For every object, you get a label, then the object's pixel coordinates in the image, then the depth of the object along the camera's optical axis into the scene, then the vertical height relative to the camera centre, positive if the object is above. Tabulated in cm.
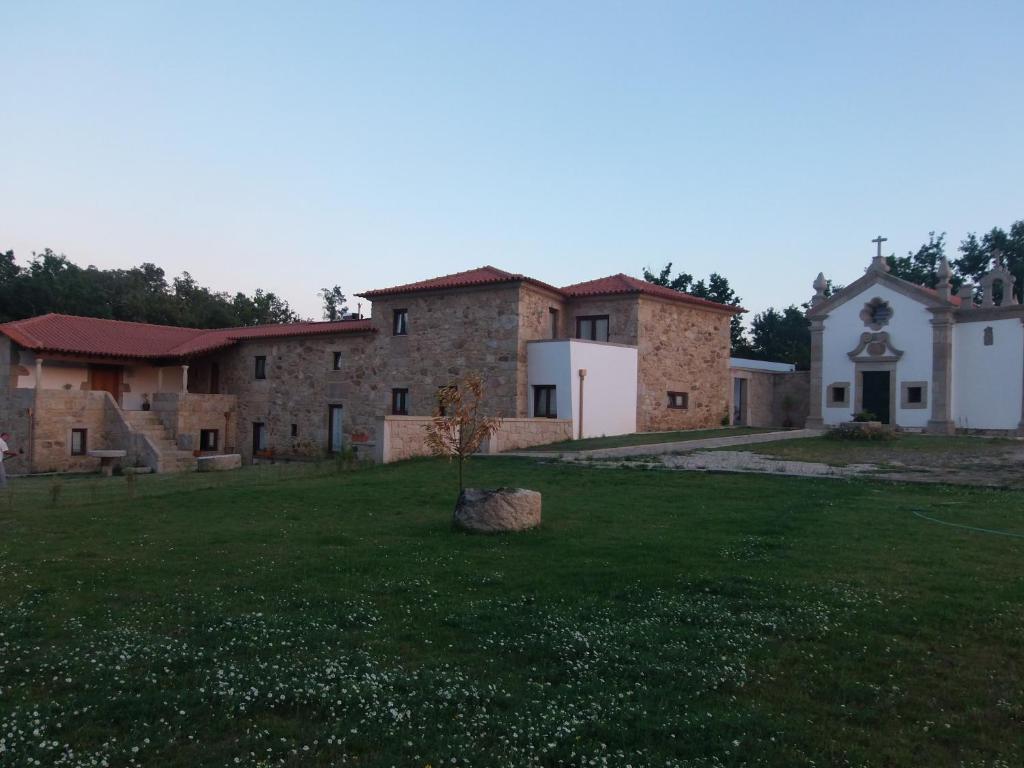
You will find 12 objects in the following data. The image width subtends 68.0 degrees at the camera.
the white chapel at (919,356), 2728 +210
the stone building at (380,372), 2627 +110
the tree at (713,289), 5112 +802
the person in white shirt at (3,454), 1842 -158
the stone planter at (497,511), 957 -137
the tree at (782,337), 5116 +514
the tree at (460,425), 1155 -35
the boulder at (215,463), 2558 -224
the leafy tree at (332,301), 6331 +841
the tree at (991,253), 4359 +942
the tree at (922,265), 4528 +886
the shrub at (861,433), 2280 -69
